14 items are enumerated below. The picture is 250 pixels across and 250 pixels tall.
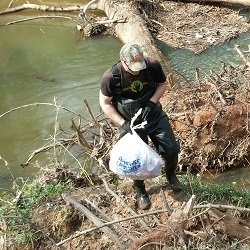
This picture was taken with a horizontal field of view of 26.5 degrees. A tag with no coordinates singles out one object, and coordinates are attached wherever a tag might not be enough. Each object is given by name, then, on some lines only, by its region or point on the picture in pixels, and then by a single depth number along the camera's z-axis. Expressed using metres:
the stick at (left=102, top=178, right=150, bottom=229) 5.08
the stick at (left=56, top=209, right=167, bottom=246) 4.57
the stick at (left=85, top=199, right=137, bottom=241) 4.92
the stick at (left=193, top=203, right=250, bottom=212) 4.47
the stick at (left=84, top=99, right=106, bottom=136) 7.80
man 5.04
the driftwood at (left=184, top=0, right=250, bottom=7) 13.07
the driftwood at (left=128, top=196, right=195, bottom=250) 4.59
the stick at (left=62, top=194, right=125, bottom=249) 5.05
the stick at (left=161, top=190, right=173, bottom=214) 4.67
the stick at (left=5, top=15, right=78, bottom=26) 14.01
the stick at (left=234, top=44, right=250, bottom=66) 8.44
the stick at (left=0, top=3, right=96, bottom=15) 14.26
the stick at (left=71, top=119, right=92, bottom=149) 7.40
